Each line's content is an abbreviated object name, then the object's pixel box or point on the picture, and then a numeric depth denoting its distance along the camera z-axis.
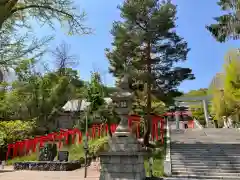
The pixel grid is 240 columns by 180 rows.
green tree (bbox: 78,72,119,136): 15.13
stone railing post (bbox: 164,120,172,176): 9.00
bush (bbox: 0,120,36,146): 17.27
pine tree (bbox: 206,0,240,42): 12.12
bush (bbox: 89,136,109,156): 12.81
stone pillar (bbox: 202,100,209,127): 26.84
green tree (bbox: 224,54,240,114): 19.01
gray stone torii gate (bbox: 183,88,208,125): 31.22
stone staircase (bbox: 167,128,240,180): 8.94
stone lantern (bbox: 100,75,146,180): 6.36
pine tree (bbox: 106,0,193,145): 12.19
